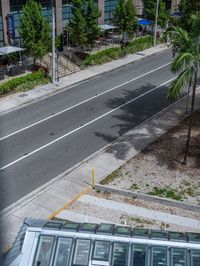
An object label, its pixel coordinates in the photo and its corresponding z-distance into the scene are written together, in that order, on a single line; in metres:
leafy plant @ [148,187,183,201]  13.34
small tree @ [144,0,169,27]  36.68
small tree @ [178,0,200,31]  18.95
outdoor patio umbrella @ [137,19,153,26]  36.94
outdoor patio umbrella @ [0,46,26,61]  25.99
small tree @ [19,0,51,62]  24.94
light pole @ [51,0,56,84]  23.61
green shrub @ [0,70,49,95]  23.21
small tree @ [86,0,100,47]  29.42
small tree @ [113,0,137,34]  32.53
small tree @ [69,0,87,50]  28.75
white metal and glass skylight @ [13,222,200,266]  7.74
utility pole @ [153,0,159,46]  34.49
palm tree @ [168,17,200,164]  13.21
